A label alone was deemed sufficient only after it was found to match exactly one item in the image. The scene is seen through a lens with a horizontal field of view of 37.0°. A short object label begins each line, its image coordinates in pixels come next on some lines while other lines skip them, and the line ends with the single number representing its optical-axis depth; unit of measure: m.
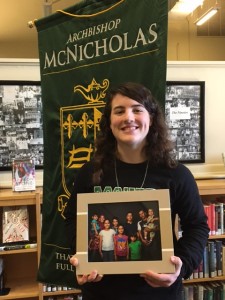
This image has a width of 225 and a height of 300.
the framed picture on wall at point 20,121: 2.69
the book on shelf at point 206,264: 2.64
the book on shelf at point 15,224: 2.39
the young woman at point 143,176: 1.19
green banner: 1.46
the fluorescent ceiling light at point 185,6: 4.12
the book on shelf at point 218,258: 2.67
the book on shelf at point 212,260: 2.65
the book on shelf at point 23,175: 2.44
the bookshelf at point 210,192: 2.53
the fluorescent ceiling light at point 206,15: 4.31
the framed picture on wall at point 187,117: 2.92
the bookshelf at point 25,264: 2.36
